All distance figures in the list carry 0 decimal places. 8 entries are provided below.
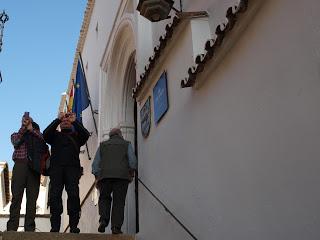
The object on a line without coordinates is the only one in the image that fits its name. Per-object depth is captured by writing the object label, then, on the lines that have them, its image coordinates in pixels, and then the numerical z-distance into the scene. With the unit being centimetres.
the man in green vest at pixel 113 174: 590
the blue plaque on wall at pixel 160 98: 572
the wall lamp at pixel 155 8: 522
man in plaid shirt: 609
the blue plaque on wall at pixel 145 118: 647
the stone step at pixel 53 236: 536
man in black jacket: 606
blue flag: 1073
